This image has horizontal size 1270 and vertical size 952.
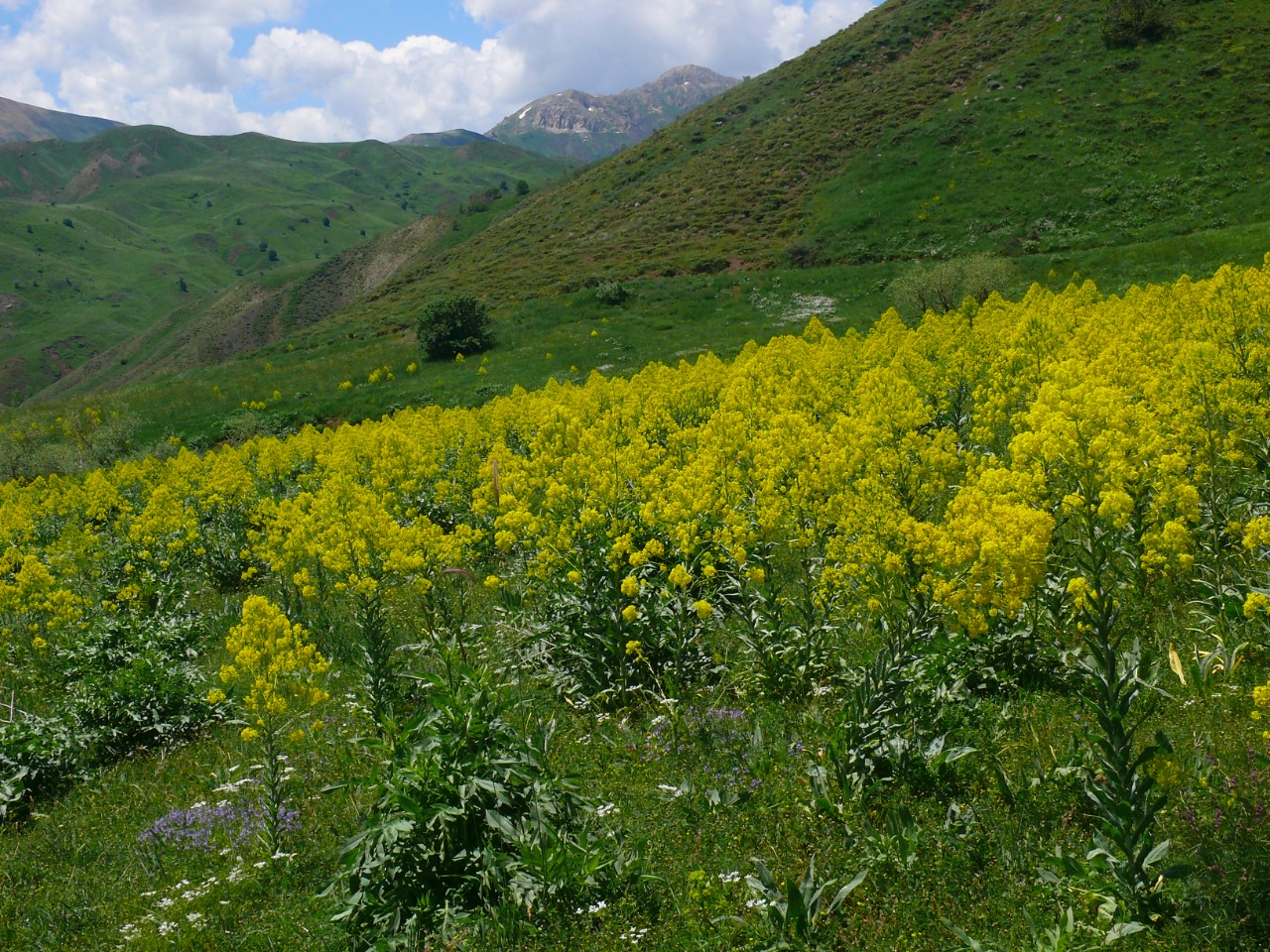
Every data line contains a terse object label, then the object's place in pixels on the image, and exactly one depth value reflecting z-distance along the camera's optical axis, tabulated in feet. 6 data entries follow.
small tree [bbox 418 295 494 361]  156.46
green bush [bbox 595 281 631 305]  171.53
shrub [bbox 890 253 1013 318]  112.16
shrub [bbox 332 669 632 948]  15.37
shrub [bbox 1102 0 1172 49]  194.90
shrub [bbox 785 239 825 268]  180.75
